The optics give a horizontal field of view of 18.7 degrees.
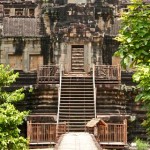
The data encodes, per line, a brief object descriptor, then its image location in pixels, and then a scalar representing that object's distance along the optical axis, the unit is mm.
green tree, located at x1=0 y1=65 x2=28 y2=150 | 18047
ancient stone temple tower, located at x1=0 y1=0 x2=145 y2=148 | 26016
